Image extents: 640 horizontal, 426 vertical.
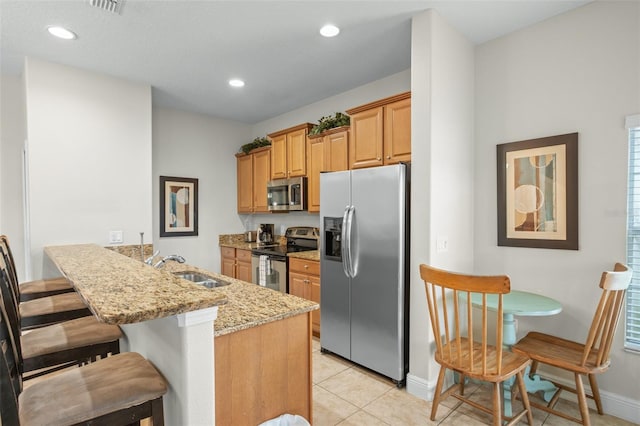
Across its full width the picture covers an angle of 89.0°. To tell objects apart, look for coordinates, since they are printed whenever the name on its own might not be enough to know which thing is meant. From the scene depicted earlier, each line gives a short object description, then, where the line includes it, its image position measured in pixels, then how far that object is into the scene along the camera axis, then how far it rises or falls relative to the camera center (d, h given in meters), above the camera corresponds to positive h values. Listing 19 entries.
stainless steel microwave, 4.06 +0.21
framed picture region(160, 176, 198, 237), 4.48 +0.06
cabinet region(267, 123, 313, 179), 4.07 +0.76
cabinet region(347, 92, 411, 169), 2.82 +0.71
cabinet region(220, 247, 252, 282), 4.45 -0.76
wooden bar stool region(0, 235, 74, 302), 2.40 -0.61
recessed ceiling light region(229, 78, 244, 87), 3.57 +1.42
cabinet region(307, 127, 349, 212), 3.50 +0.61
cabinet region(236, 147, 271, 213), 4.72 +0.47
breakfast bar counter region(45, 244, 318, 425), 1.08 -0.49
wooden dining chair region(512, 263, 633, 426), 1.83 -0.91
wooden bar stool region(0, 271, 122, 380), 1.57 -0.68
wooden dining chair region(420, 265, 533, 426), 1.80 -0.93
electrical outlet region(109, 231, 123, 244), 3.43 -0.28
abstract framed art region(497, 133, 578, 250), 2.36 +0.12
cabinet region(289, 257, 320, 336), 3.41 -0.77
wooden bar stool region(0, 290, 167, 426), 1.09 -0.66
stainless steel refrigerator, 2.53 -0.49
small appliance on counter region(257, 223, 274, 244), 4.97 -0.36
